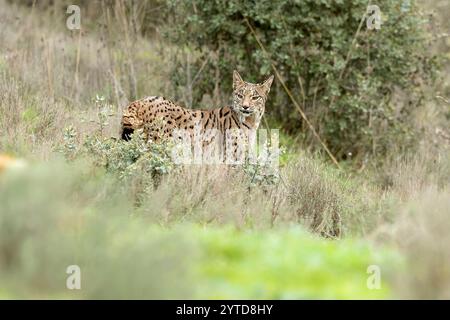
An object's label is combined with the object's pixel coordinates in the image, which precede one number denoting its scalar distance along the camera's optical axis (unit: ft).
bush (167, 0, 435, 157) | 51.47
